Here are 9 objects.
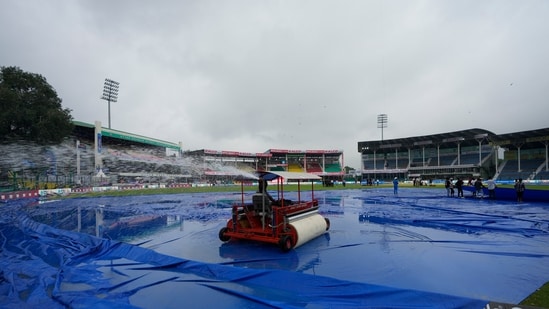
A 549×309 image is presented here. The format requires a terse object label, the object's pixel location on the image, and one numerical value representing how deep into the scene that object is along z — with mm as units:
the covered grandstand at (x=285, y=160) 69131
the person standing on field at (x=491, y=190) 19438
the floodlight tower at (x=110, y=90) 55312
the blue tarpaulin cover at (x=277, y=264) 4207
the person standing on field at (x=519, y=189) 17312
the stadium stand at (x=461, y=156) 52250
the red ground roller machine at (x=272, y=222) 7203
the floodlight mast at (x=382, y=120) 82875
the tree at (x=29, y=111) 26375
